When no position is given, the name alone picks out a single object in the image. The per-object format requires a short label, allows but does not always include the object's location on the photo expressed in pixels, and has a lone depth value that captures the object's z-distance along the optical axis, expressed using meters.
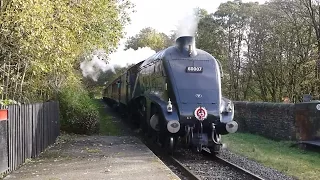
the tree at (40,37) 8.84
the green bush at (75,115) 17.98
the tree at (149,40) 58.19
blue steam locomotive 11.34
